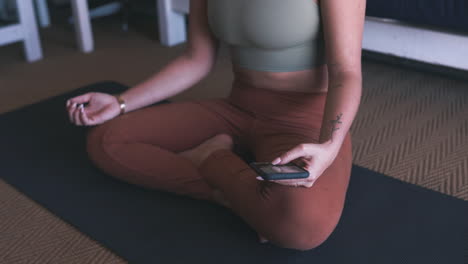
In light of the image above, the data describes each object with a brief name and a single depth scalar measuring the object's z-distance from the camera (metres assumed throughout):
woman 0.89
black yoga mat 0.95
